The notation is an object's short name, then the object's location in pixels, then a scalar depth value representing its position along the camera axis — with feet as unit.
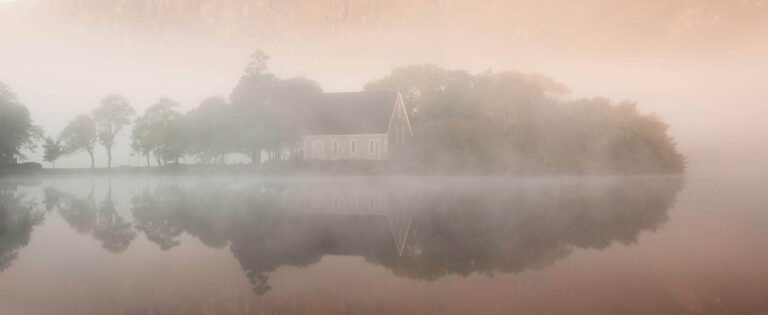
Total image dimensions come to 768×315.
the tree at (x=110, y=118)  261.24
